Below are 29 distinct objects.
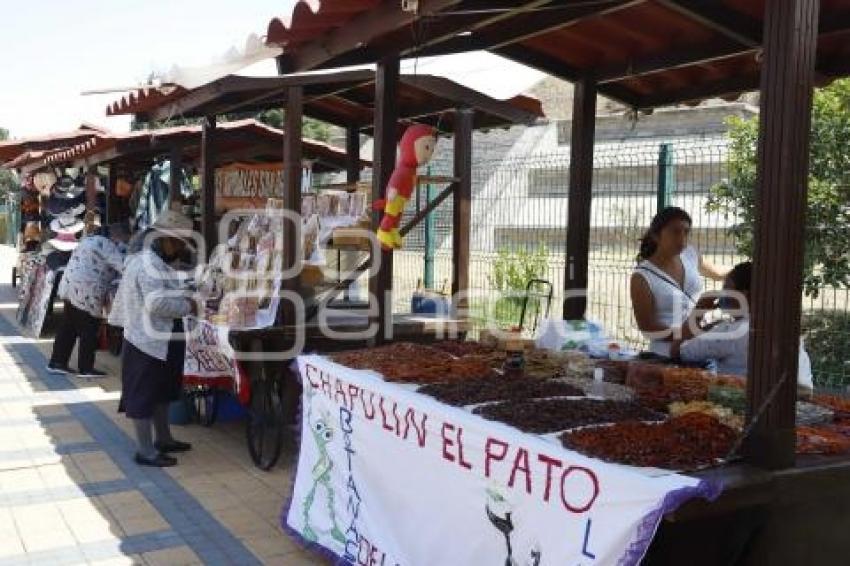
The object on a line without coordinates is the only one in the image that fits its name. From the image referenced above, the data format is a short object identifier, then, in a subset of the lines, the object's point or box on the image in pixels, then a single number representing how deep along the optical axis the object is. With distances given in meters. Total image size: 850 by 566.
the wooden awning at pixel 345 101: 5.78
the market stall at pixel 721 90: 2.54
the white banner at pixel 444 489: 2.50
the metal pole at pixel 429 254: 11.60
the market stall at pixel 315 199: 5.75
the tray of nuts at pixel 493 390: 3.49
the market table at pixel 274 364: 5.93
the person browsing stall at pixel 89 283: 8.88
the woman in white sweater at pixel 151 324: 5.78
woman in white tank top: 4.85
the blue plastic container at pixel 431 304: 7.02
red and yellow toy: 4.62
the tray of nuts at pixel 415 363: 3.96
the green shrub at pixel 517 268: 11.14
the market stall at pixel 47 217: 11.84
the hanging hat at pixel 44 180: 13.95
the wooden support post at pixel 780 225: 2.52
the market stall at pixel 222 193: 6.36
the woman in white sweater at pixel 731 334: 4.24
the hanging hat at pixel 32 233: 15.87
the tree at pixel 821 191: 7.26
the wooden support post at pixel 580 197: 5.61
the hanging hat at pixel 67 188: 13.30
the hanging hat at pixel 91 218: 10.81
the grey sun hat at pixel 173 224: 5.87
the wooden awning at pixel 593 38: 4.09
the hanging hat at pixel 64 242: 11.80
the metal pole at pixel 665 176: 7.61
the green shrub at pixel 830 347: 6.81
